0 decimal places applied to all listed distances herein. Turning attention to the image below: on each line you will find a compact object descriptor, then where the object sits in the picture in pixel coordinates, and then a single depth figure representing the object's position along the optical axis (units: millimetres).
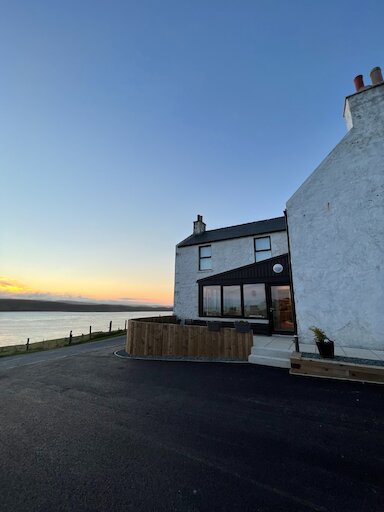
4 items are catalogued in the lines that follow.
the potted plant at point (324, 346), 7086
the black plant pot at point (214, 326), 9203
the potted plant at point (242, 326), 8820
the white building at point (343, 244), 8477
